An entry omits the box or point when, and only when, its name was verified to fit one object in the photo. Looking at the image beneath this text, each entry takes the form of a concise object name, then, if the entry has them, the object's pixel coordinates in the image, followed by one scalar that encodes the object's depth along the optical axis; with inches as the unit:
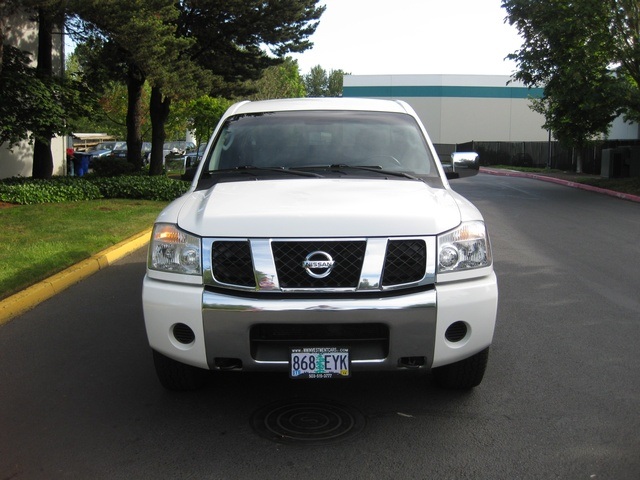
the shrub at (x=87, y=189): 611.5
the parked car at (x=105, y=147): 1648.6
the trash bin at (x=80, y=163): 1176.7
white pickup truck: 147.9
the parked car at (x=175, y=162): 1385.3
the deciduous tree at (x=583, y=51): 786.2
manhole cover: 152.1
